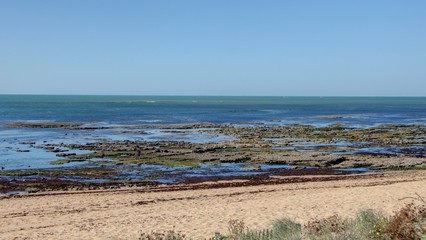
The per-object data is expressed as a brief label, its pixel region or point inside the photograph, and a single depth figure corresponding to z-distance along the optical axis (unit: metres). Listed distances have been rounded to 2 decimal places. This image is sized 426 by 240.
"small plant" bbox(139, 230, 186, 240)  10.45
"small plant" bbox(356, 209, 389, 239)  9.80
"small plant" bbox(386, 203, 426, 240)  9.09
